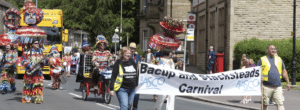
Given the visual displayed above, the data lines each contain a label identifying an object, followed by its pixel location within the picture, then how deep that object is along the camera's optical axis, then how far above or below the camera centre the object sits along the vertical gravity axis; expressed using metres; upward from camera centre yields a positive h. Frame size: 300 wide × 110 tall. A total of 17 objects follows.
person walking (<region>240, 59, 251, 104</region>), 15.04 -0.84
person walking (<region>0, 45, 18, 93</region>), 16.97 -0.97
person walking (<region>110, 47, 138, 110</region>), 9.03 -0.74
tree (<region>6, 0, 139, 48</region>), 55.09 +2.51
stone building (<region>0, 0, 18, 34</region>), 65.76 +4.25
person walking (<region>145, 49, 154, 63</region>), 20.99 -0.73
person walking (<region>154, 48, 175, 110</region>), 10.69 -0.52
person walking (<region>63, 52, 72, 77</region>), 29.62 -1.29
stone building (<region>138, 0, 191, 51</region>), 44.47 +2.62
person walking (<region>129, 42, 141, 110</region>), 10.23 -0.78
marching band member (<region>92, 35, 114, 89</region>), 14.26 -0.49
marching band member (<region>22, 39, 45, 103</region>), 14.01 -0.97
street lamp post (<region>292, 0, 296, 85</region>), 20.95 -1.40
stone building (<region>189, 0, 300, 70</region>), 25.78 +1.03
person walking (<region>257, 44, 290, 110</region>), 10.46 -0.78
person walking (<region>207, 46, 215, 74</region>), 25.86 -1.04
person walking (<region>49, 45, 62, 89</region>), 19.89 -1.54
